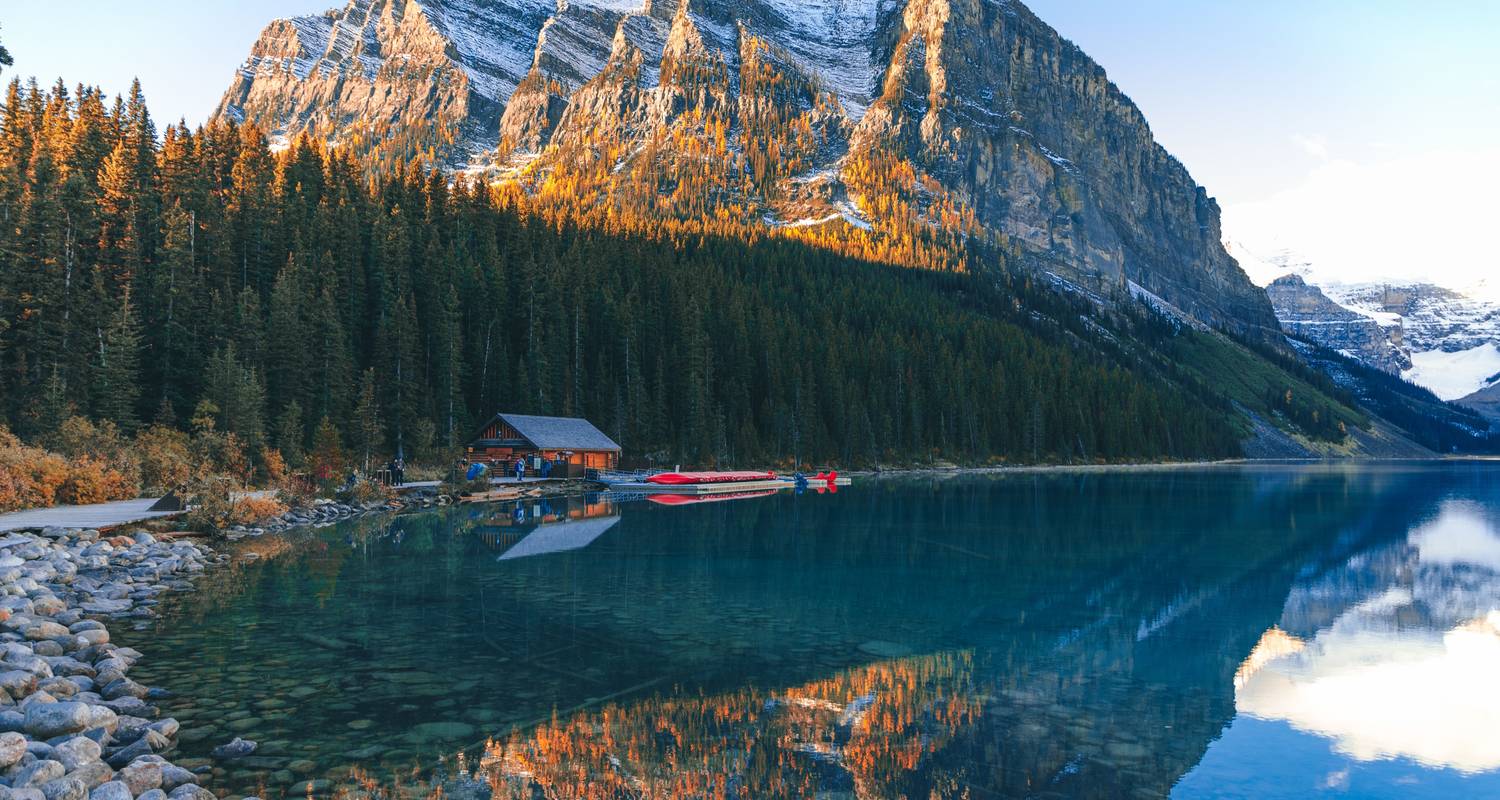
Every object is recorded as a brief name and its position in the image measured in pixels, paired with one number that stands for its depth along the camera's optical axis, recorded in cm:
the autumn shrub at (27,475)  3081
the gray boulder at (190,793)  953
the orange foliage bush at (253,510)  3547
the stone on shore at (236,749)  1145
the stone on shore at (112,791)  893
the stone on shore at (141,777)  970
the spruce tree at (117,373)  4784
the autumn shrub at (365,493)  4659
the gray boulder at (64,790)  876
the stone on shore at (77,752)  991
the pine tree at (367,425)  5934
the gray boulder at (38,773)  913
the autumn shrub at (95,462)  3475
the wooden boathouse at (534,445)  6719
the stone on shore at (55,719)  1097
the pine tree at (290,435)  5194
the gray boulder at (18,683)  1235
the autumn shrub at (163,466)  4069
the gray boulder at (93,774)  966
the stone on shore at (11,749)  960
